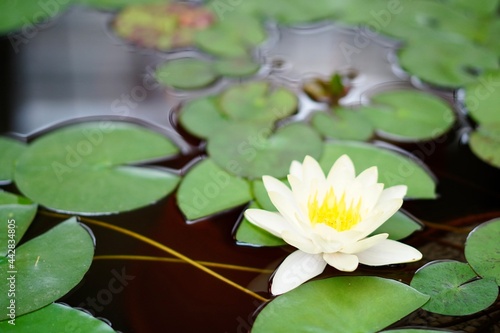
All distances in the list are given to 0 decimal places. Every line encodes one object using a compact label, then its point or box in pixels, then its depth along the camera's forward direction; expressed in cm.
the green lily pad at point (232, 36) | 155
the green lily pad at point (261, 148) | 138
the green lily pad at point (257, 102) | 145
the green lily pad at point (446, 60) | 151
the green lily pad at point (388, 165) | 137
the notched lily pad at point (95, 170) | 136
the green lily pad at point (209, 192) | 135
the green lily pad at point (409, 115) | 144
